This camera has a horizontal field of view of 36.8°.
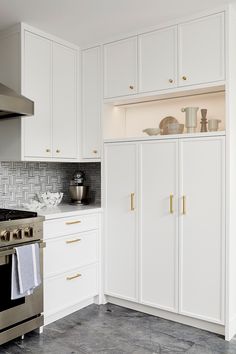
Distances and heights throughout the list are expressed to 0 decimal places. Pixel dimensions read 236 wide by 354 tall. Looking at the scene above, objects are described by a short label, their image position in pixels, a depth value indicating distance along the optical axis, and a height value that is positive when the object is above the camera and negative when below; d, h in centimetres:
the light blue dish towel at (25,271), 251 -71
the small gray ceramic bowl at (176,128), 302 +38
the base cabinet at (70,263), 289 -79
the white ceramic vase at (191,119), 295 +44
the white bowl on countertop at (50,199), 336 -26
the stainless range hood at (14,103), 260 +52
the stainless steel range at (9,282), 249 -78
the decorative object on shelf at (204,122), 301 +43
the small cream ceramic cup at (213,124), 288 +39
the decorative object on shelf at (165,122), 326 +47
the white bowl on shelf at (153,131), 315 +36
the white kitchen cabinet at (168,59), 271 +95
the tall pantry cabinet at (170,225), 274 -45
